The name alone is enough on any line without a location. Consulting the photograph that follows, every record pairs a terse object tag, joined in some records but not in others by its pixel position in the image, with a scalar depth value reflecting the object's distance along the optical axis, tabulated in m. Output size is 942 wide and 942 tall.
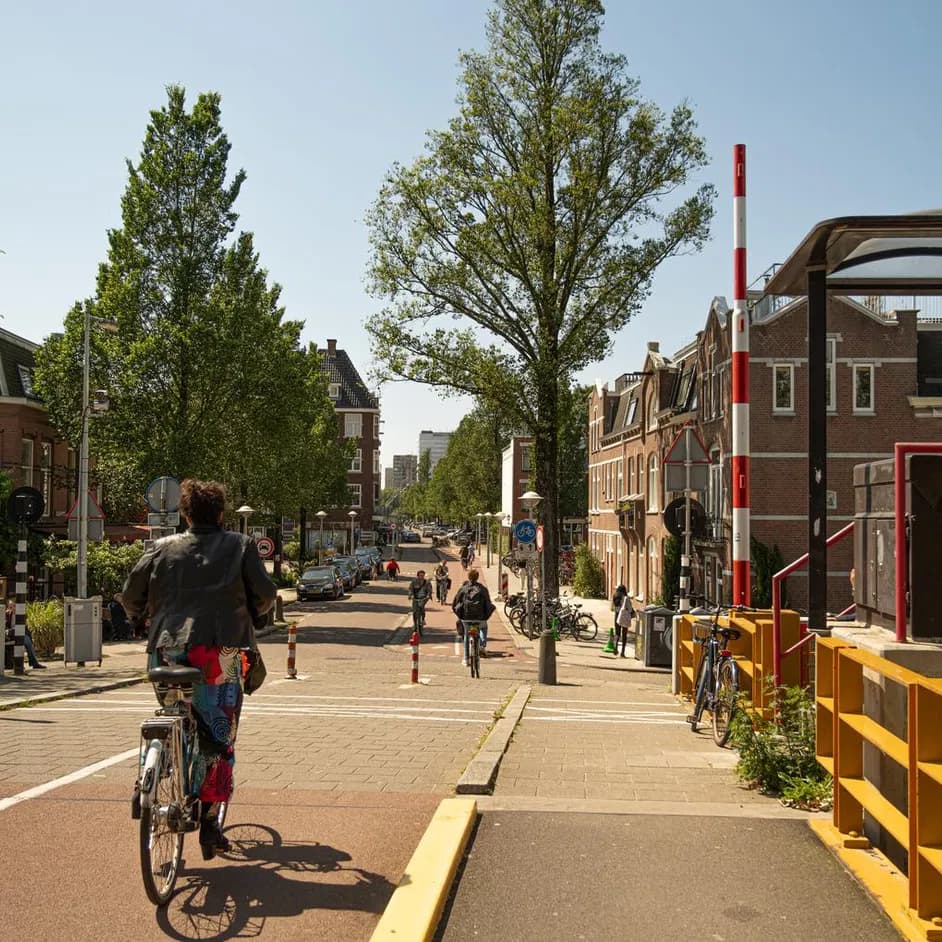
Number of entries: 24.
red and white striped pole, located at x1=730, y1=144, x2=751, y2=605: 10.34
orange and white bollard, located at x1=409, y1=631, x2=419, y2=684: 15.53
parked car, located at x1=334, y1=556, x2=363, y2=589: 49.69
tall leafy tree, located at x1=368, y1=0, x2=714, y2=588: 28.00
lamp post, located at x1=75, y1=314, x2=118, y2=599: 18.41
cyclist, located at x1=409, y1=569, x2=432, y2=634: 25.34
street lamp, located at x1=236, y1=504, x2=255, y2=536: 32.69
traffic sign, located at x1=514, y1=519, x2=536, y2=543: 23.02
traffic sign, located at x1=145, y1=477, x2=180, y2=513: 16.19
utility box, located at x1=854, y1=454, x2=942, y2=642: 4.73
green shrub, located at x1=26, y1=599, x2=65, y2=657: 19.81
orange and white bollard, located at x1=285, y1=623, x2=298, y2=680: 16.23
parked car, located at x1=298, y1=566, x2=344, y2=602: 41.34
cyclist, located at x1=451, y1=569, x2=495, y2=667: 17.89
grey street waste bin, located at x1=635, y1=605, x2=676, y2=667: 21.62
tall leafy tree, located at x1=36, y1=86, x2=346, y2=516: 30.11
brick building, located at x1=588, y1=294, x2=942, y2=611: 28.62
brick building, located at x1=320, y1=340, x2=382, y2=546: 95.38
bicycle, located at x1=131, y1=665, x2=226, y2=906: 3.90
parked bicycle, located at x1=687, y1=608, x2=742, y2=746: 8.86
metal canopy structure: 7.04
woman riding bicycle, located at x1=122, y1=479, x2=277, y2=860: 4.53
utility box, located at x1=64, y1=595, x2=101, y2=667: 17.06
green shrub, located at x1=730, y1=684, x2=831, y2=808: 6.01
